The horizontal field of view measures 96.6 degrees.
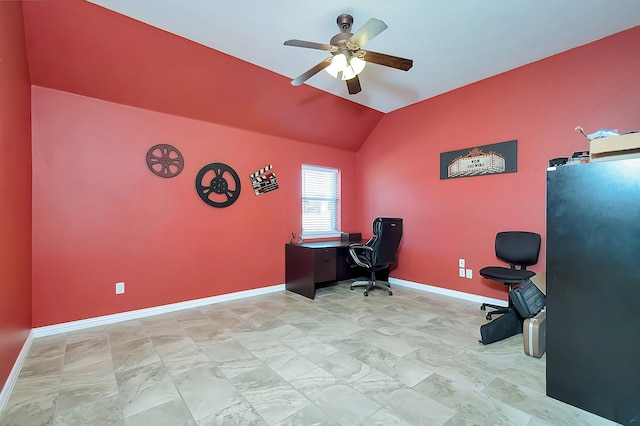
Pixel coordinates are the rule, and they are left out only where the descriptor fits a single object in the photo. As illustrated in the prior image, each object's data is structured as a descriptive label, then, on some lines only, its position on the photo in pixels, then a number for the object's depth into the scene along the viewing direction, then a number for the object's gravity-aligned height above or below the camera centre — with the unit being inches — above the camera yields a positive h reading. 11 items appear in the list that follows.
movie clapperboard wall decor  162.2 +17.8
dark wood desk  154.6 -30.1
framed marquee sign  136.9 +26.3
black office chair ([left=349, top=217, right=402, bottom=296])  155.9 -21.9
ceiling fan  86.9 +52.1
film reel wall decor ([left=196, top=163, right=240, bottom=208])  143.6 +13.9
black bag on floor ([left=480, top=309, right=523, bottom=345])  98.9 -42.0
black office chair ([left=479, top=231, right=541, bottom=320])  118.1 -20.5
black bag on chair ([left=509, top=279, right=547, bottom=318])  96.7 -30.5
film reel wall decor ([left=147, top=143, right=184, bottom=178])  129.8 +23.8
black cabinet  60.8 -17.3
